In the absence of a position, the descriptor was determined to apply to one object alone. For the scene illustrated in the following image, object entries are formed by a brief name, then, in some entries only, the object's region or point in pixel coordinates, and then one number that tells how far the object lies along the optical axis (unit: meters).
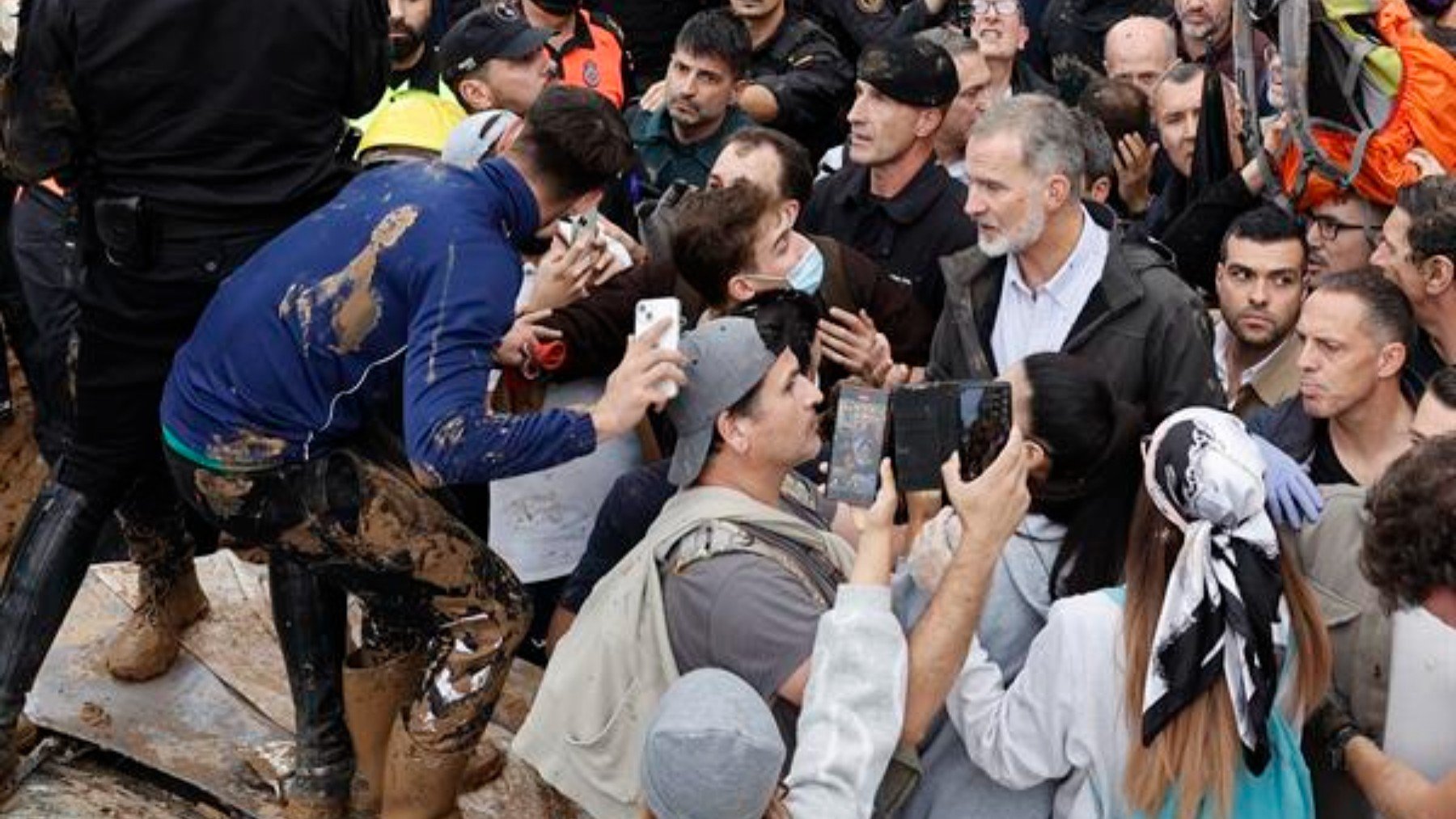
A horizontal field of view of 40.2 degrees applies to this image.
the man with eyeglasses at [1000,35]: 7.24
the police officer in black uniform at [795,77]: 7.31
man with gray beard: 4.75
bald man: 7.23
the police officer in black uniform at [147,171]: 4.26
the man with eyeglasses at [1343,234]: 5.60
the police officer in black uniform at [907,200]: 5.68
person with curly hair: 3.03
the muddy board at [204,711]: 4.63
